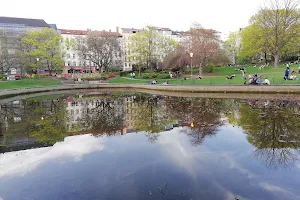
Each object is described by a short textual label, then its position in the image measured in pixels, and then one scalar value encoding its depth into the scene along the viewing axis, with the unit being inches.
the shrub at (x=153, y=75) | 1781.1
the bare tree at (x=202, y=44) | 1628.9
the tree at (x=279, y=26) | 1574.8
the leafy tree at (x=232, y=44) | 2898.6
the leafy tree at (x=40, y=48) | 1818.4
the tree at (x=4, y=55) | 1847.9
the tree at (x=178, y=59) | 1774.1
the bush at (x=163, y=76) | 1736.0
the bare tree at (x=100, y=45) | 2175.4
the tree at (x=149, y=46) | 2169.0
